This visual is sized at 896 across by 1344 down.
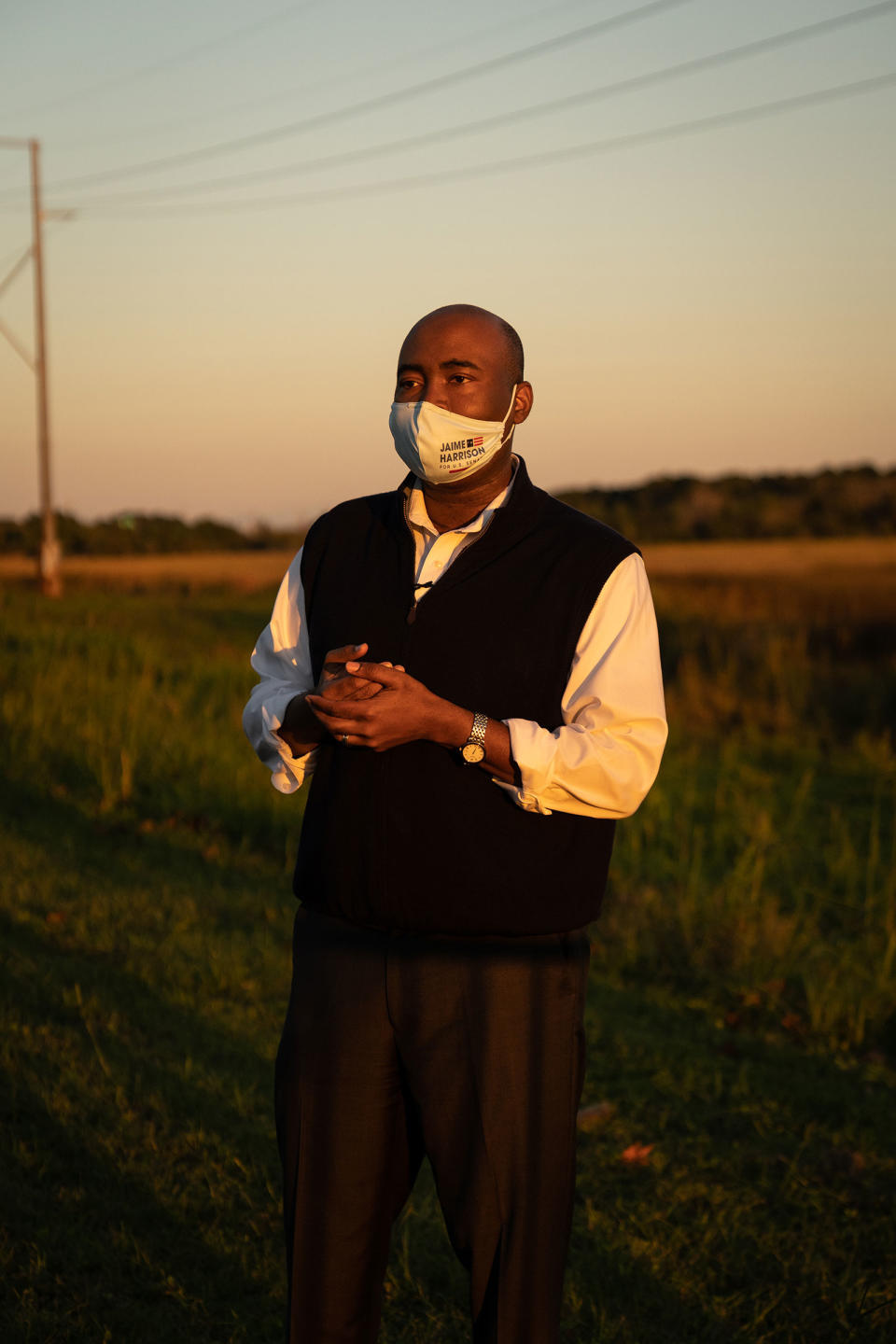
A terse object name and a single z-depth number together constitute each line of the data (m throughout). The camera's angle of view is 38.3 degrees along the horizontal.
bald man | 2.43
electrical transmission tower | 27.31
